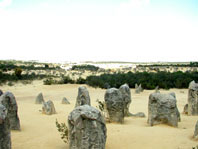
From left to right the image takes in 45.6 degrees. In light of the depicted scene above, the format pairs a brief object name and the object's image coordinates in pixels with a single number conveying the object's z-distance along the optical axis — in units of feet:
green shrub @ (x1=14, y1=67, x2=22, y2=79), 121.23
